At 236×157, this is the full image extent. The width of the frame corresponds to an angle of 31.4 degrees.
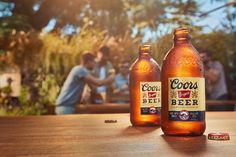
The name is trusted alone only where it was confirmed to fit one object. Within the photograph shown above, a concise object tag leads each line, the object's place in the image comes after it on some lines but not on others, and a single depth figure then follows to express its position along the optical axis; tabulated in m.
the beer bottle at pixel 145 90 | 0.94
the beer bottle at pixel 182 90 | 0.73
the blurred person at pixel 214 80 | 4.07
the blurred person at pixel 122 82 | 4.18
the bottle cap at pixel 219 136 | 0.69
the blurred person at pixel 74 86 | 3.20
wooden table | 0.55
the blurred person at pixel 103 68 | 4.00
